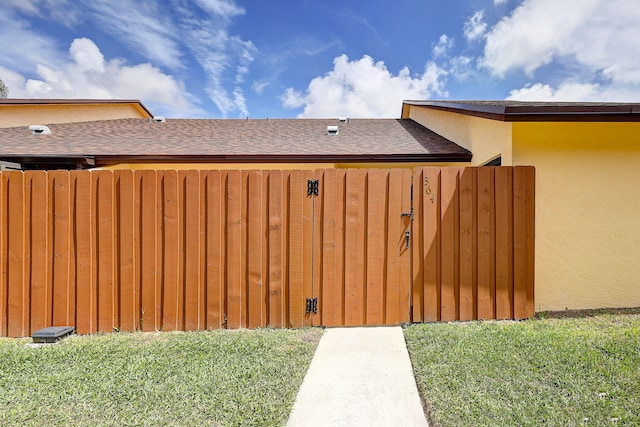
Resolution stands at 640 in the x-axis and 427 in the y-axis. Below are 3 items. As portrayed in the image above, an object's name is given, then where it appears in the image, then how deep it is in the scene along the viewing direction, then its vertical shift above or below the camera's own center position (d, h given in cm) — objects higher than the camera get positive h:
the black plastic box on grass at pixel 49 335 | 346 -144
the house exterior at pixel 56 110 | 1002 +380
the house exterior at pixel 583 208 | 419 +10
